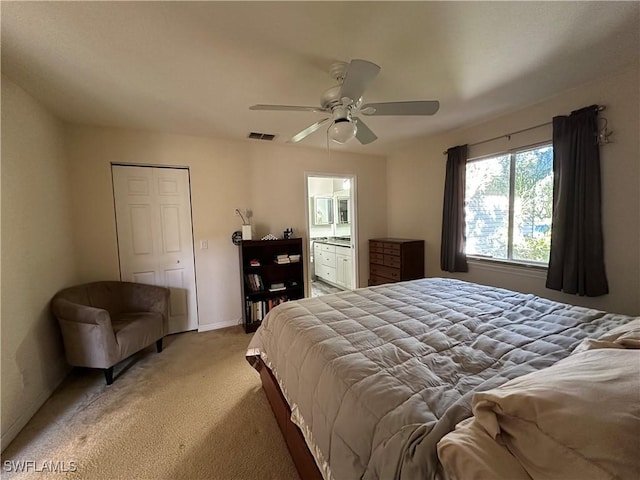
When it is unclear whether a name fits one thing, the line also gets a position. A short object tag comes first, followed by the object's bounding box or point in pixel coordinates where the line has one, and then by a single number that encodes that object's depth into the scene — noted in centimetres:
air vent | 339
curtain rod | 229
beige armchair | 225
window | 277
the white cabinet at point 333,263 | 500
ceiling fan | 174
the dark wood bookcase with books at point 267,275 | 355
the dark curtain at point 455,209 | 343
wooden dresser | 396
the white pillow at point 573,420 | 57
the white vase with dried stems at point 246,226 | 353
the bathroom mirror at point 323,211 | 634
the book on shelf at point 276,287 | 374
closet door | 314
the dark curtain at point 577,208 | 233
